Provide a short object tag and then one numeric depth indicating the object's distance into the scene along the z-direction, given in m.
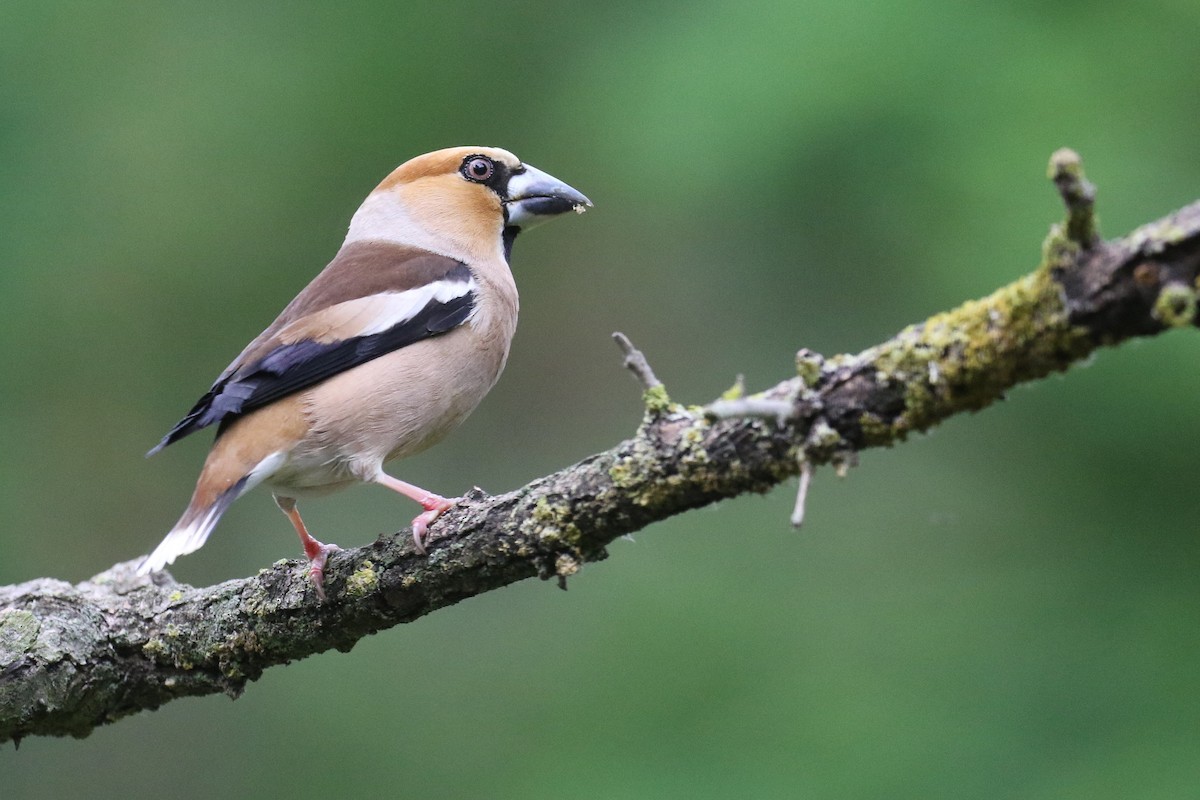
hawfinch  7.63
